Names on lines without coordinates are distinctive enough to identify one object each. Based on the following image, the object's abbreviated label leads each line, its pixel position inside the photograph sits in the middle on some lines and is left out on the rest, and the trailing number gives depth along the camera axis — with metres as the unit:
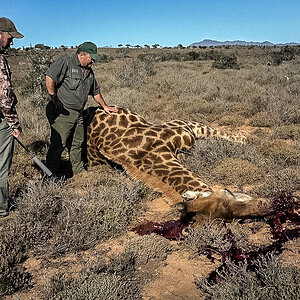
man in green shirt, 4.68
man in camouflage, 3.52
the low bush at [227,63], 20.63
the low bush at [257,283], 2.23
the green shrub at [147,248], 3.12
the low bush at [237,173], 4.91
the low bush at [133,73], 13.84
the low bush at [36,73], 11.10
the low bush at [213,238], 3.14
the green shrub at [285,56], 22.67
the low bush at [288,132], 6.88
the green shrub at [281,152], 5.43
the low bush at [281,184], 4.34
